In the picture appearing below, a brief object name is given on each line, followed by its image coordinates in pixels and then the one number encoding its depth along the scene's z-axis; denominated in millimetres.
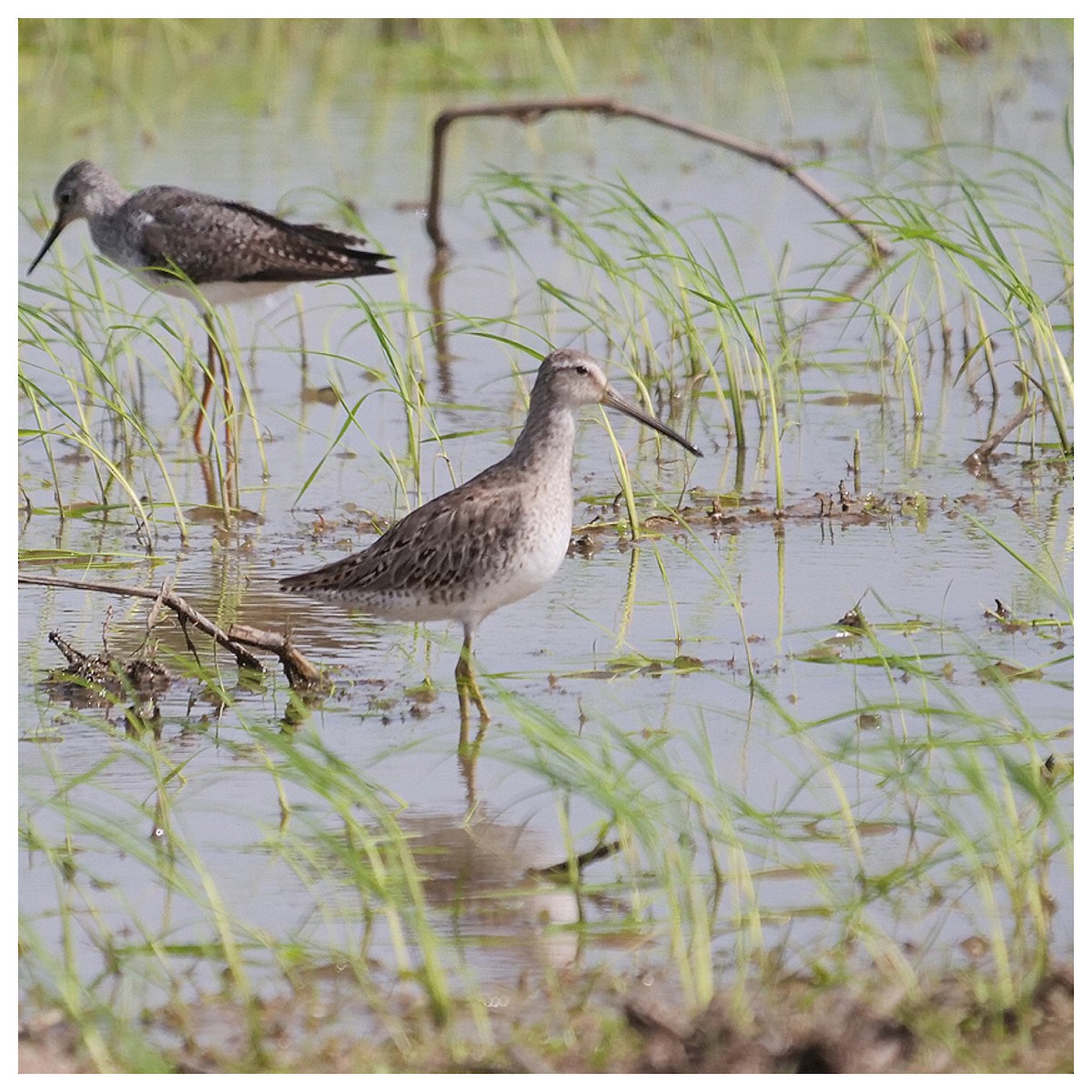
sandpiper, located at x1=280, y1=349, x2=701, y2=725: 12523
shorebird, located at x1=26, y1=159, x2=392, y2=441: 20047
